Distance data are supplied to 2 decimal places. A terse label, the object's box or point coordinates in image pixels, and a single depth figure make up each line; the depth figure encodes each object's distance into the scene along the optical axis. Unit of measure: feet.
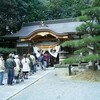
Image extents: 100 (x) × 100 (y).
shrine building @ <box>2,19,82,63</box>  35.05
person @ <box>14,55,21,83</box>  20.72
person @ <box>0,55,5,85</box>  20.01
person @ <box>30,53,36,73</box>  26.77
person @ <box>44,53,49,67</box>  32.44
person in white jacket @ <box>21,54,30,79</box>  22.77
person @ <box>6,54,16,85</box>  19.95
